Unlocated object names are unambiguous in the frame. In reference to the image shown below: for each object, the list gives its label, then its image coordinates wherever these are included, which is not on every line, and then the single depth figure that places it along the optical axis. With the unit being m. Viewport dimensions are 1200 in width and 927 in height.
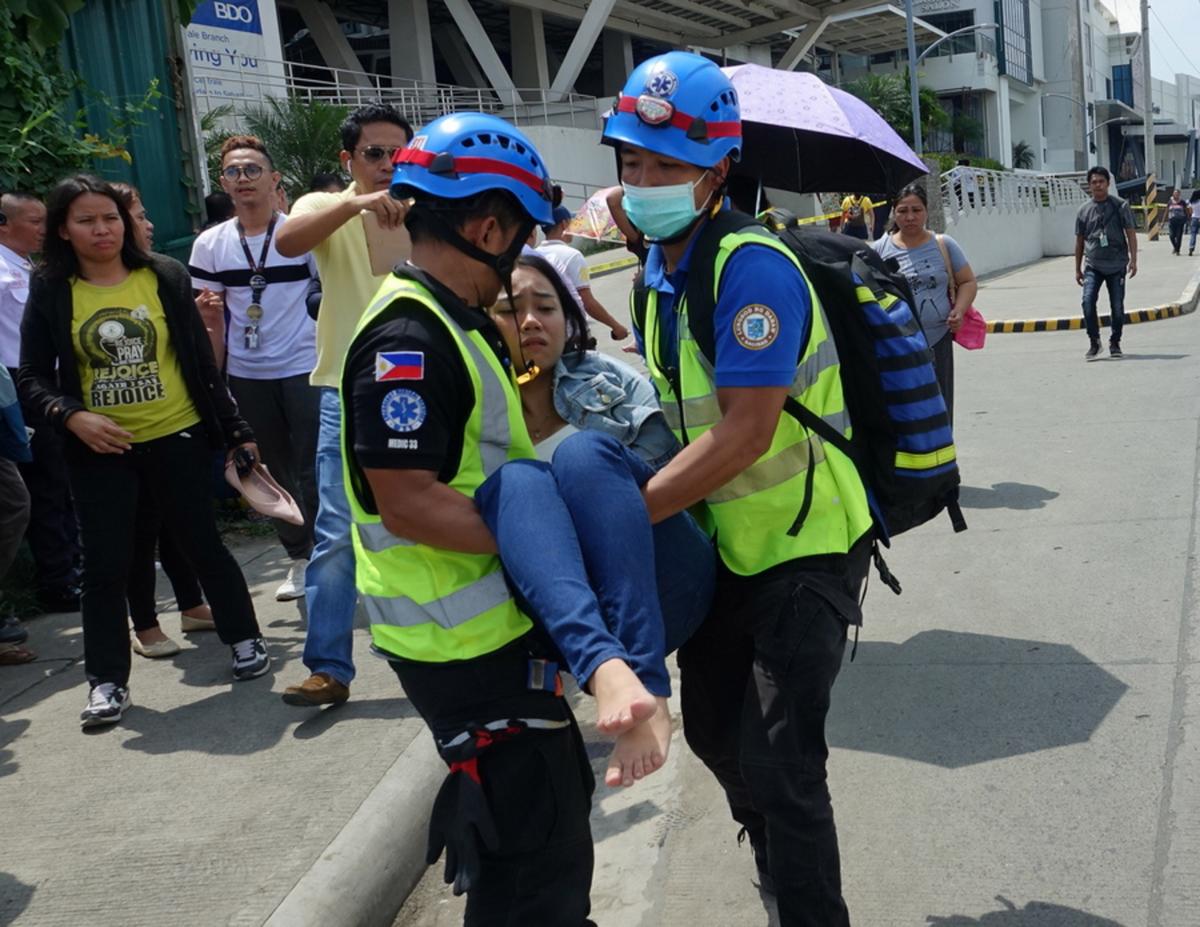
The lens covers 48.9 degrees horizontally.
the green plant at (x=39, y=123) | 6.97
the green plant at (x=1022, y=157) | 83.44
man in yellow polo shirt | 4.50
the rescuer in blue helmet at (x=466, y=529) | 2.29
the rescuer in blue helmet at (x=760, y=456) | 2.71
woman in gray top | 7.38
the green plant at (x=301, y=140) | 20.73
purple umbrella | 3.94
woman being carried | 2.13
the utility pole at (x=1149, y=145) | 38.78
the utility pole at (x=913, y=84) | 38.25
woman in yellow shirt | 4.78
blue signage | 22.59
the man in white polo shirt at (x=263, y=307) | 5.64
